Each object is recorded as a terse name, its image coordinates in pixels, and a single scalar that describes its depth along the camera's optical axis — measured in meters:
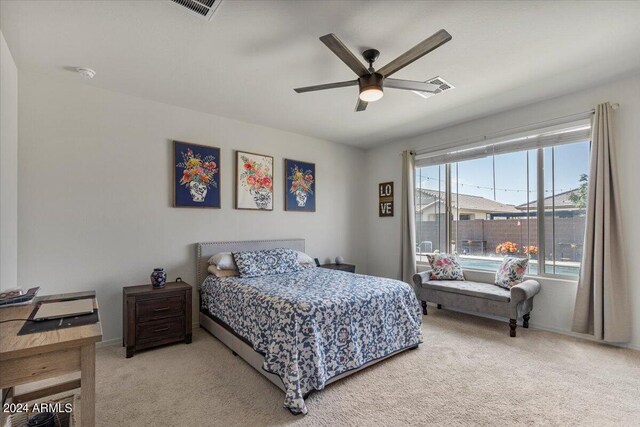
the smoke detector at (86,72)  2.75
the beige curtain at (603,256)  3.00
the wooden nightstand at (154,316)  2.89
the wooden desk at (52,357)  1.17
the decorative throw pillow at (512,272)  3.62
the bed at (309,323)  2.16
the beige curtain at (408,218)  4.82
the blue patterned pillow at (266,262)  3.52
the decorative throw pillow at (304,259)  4.25
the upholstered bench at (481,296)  3.32
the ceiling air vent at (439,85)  3.00
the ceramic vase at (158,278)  3.18
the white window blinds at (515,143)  3.40
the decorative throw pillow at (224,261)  3.53
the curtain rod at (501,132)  3.28
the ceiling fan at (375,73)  2.04
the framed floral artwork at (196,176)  3.61
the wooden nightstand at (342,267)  4.84
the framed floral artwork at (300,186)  4.67
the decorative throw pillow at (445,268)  4.22
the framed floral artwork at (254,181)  4.14
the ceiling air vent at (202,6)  1.93
